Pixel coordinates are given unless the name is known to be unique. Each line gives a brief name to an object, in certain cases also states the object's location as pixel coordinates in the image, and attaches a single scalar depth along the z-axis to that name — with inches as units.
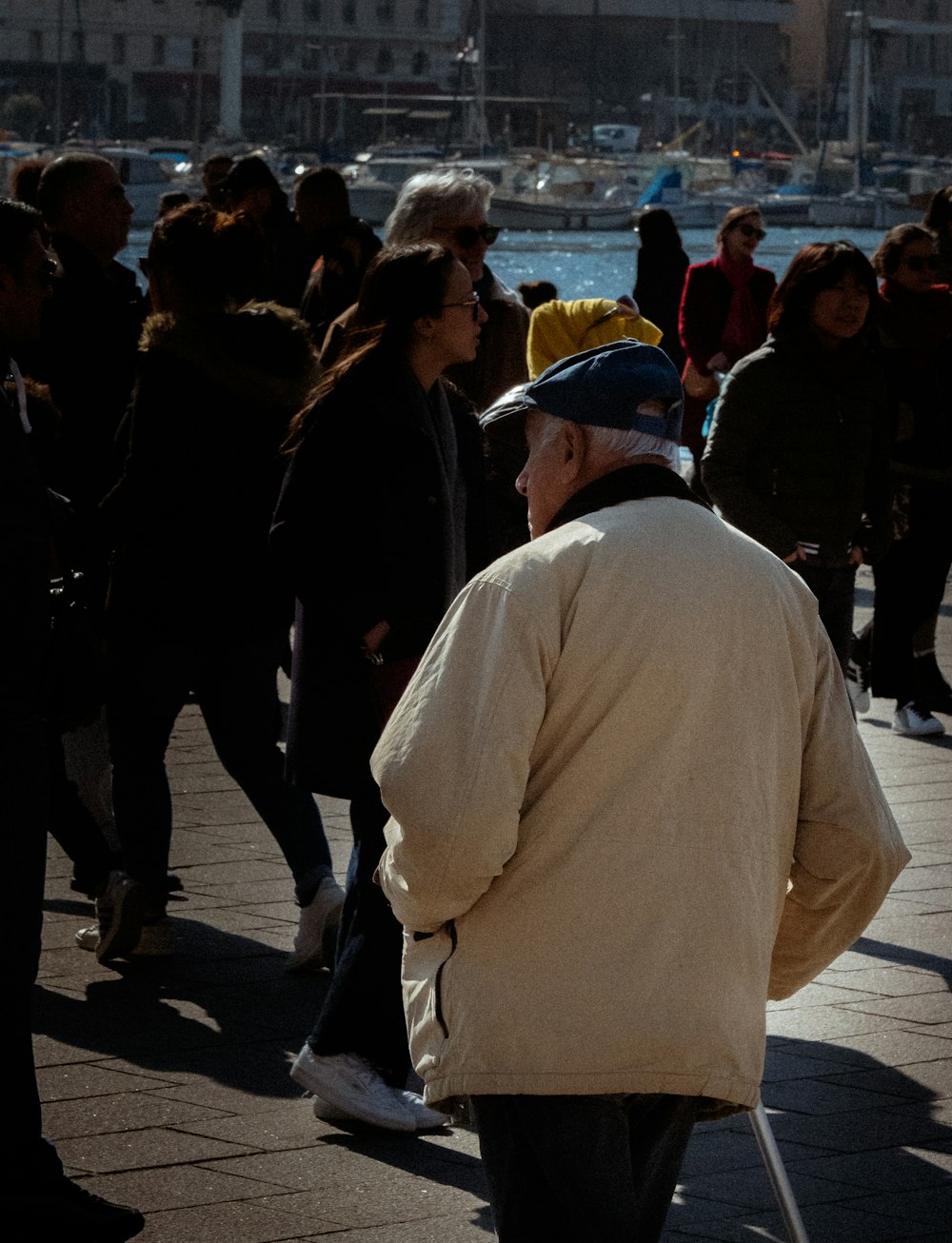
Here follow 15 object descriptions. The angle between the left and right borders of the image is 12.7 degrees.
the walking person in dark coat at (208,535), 395.6
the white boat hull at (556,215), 6962.9
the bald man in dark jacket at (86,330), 466.9
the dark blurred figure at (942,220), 702.6
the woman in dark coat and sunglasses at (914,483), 613.8
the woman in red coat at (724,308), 825.7
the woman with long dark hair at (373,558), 328.7
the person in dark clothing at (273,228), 682.7
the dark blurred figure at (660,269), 1052.6
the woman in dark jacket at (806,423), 471.4
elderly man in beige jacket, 199.8
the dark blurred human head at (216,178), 668.8
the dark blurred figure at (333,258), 622.3
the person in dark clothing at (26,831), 280.5
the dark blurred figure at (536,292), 928.9
